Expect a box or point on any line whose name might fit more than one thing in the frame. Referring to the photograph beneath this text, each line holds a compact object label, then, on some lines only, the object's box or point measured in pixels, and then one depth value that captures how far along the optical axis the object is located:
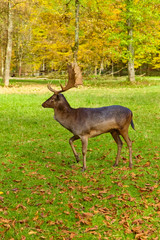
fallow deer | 7.71
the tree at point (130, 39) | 31.17
